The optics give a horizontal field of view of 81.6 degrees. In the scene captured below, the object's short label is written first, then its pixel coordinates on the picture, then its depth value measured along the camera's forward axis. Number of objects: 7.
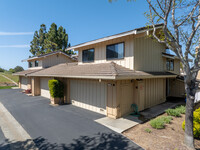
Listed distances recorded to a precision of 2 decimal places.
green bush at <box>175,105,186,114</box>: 8.20
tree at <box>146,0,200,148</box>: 4.55
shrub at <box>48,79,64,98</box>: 10.59
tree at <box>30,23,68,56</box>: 25.97
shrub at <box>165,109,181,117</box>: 7.73
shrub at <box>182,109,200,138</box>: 5.19
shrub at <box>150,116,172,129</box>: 6.04
